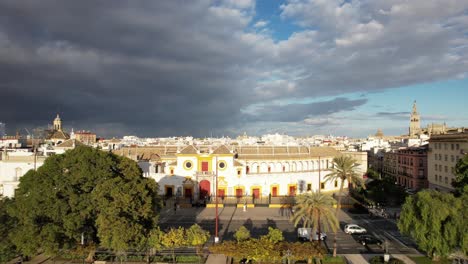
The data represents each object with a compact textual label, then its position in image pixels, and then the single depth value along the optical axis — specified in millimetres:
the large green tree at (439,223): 28375
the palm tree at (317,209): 32375
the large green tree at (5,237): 27203
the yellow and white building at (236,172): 63625
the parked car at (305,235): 37938
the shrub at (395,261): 30303
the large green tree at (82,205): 28219
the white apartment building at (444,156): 61438
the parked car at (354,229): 41438
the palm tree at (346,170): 38219
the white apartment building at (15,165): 53500
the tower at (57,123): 152900
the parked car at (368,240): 36812
